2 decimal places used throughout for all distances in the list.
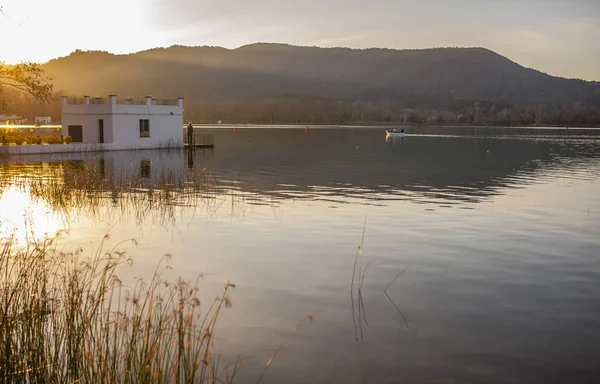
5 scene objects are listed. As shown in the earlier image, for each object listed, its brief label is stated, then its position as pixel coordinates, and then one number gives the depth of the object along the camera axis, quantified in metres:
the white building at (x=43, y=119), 151.15
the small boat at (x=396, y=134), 112.80
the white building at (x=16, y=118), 160.69
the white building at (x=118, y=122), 58.02
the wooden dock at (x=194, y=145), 66.16
